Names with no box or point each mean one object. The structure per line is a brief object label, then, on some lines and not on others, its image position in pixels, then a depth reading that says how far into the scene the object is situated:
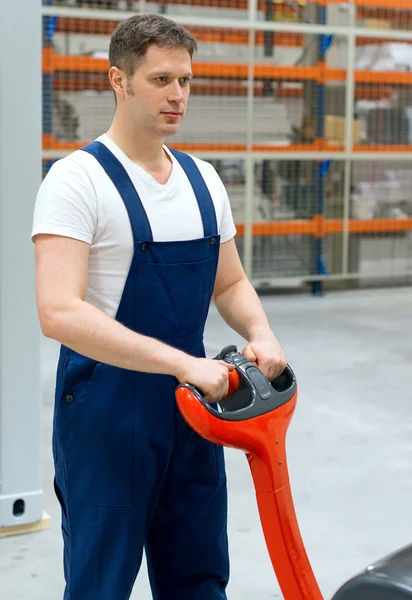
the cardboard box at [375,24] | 8.77
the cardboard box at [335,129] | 8.59
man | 1.69
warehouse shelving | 7.49
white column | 3.21
